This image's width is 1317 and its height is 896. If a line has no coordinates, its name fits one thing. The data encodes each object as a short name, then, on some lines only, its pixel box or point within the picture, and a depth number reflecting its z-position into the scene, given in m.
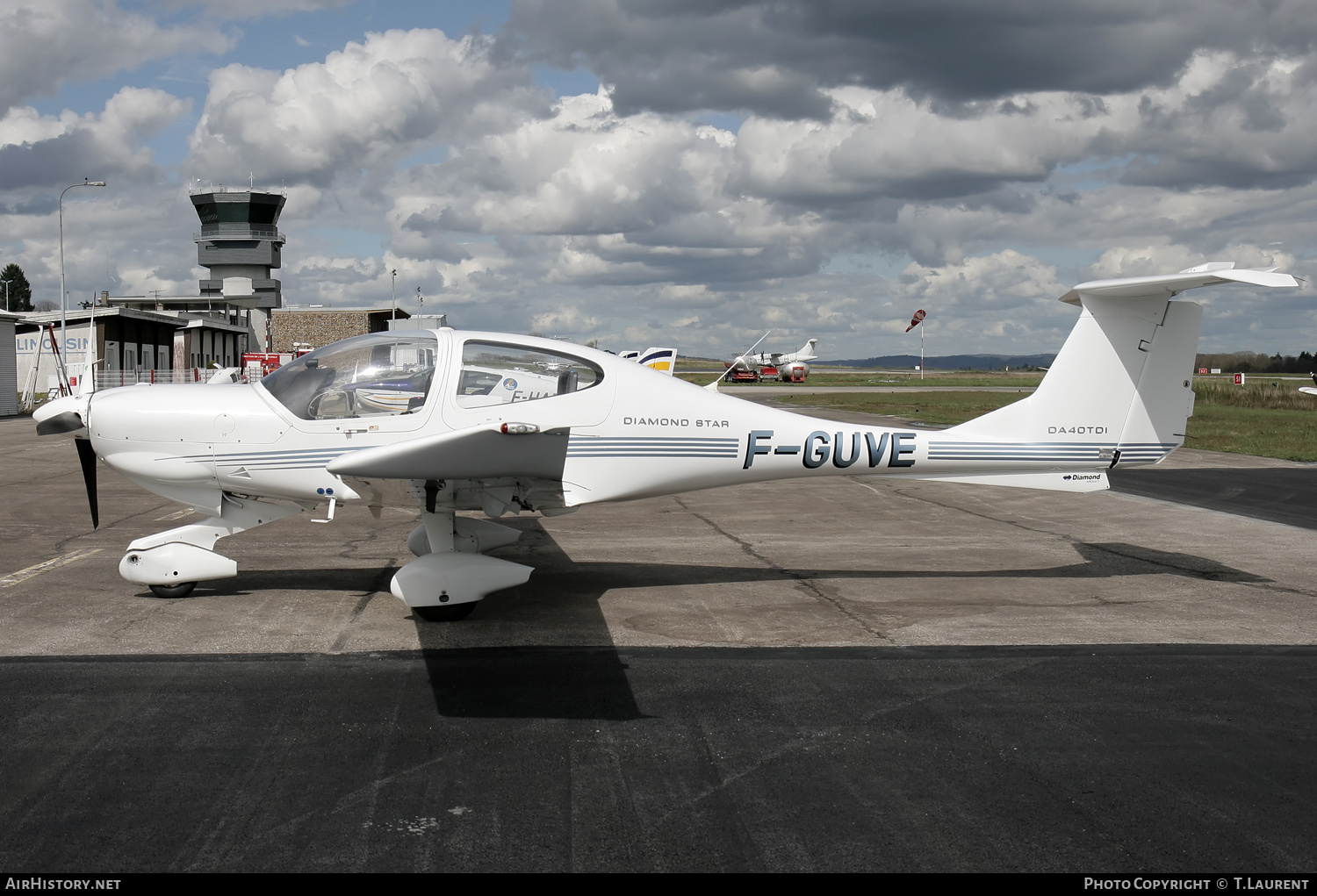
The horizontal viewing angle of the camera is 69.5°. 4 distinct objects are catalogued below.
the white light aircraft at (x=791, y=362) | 78.94
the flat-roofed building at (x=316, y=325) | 76.94
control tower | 102.44
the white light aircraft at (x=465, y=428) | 7.63
